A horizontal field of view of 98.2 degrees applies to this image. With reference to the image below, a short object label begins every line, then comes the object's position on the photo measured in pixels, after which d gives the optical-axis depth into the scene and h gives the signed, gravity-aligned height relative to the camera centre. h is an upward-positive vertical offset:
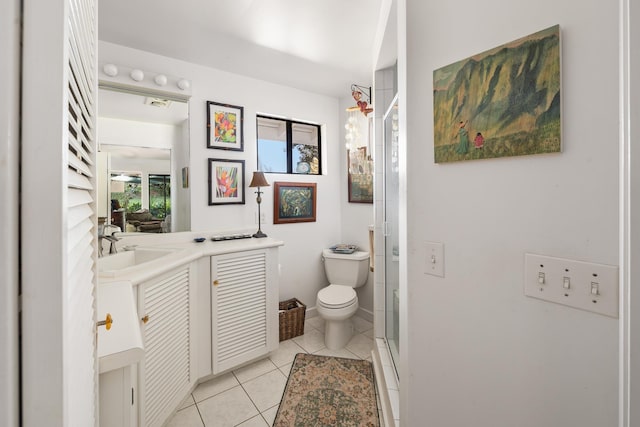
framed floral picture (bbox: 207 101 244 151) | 2.35 +0.76
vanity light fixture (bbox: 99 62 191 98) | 1.93 +0.99
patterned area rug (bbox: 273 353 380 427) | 1.64 -1.21
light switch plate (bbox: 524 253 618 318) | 0.69 -0.19
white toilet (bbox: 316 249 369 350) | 2.32 -0.73
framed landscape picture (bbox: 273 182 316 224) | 2.78 +0.11
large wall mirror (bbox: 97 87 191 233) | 1.98 +0.39
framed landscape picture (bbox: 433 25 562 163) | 0.77 +0.34
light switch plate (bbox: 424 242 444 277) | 1.03 -0.18
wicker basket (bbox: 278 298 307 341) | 2.50 -0.99
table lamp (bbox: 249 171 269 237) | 2.43 +0.28
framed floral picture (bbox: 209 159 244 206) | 2.38 +0.28
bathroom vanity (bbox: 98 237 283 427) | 1.38 -0.62
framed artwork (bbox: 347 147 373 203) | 2.85 +0.38
